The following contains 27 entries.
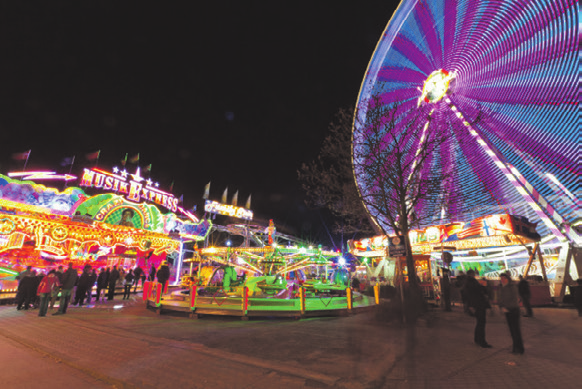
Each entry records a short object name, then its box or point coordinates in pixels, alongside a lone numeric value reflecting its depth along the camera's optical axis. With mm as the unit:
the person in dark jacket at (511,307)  5113
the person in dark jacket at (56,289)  11039
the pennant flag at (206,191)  39803
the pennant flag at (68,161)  23859
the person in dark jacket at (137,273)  17816
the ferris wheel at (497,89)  12961
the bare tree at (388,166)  11430
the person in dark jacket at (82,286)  13047
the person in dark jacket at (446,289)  11700
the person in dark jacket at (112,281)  15102
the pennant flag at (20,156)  20286
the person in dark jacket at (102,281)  14905
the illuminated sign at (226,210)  40038
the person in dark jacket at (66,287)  10508
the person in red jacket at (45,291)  9992
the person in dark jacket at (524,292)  8945
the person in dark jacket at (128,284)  15766
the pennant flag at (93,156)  24922
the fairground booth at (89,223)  17688
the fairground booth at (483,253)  13695
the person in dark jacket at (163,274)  14117
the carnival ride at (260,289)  10094
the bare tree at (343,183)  13234
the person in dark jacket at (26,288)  12060
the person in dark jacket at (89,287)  13438
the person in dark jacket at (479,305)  5641
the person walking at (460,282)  13242
